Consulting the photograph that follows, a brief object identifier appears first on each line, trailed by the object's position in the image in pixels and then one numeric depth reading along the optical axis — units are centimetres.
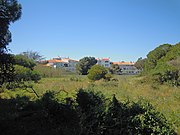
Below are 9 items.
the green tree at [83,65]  5356
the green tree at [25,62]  2677
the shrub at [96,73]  2909
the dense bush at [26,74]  2125
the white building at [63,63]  8562
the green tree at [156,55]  3712
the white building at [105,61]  9646
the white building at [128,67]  9141
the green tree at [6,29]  906
